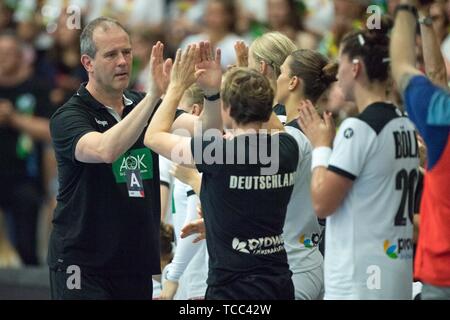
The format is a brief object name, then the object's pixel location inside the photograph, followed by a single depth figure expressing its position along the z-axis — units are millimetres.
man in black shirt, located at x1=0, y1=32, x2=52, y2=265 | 23812
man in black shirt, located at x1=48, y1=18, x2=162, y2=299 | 14453
